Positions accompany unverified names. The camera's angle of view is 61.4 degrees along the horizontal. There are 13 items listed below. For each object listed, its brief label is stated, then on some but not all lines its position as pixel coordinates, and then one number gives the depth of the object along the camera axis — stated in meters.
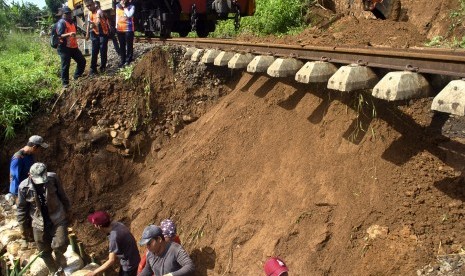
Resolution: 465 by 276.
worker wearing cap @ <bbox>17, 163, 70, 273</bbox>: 4.90
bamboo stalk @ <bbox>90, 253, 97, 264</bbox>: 5.50
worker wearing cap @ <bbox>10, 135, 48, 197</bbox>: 5.59
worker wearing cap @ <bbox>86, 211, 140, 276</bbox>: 4.34
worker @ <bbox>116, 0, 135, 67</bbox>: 8.09
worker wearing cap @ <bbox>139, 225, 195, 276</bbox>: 3.82
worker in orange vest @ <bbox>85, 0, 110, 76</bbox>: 8.26
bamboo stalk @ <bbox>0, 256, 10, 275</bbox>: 5.08
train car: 10.18
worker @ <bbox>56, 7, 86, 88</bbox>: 7.71
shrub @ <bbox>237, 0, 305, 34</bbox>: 12.12
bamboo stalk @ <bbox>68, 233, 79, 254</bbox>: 5.54
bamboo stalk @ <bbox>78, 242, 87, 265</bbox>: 5.50
